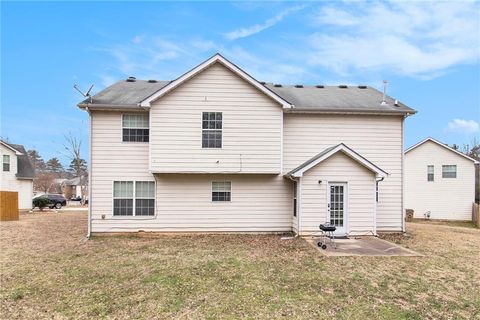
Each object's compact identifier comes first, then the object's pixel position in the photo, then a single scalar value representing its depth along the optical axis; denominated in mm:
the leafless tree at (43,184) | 61328
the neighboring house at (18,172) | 28484
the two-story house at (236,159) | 12523
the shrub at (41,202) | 28545
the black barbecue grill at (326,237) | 10662
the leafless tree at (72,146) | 47906
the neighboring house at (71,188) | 68250
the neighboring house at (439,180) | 26109
